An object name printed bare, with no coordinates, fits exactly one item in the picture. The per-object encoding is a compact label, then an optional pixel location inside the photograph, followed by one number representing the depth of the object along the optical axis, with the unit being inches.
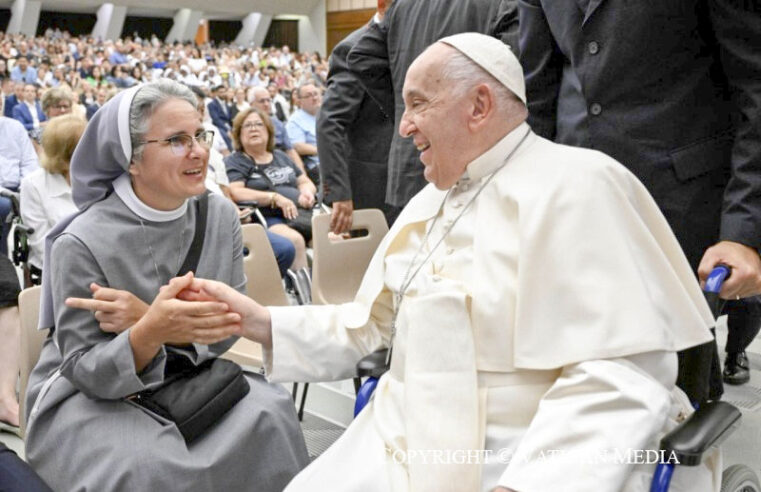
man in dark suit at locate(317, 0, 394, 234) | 135.1
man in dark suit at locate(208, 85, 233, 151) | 534.9
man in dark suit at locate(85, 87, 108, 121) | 525.6
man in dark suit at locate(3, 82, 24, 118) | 502.2
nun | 68.4
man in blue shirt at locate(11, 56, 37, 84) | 701.7
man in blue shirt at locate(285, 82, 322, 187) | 306.0
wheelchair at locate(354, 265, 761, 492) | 47.5
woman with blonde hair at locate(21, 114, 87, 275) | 151.0
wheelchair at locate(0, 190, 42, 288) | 163.9
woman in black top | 213.3
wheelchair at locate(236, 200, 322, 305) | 184.6
